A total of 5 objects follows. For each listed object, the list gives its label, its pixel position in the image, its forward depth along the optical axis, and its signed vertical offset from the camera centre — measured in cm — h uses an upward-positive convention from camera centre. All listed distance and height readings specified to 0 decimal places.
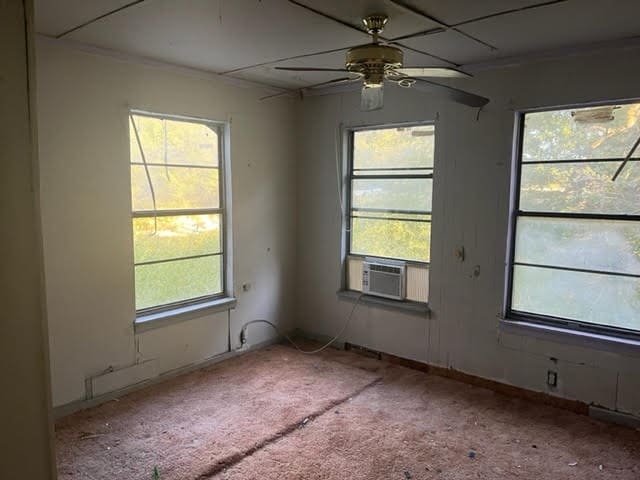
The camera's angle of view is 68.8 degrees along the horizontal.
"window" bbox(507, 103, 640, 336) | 315 -15
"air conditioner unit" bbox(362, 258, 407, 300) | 422 -74
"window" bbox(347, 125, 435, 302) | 408 -1
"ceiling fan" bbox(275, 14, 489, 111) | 226 +65
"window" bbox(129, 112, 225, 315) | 366 -13
